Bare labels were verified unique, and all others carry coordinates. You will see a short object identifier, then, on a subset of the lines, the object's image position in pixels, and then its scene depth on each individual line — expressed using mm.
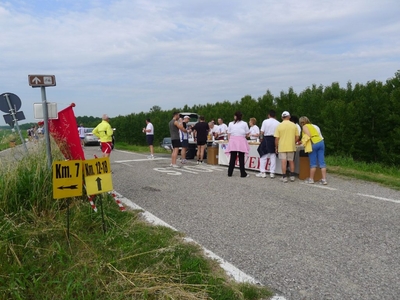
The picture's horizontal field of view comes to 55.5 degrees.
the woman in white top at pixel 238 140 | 10898
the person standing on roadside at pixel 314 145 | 9555
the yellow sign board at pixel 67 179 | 4660
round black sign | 10820
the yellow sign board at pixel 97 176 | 5035
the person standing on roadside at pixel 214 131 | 16548
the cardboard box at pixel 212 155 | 14852
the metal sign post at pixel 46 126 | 6508
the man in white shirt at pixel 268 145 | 10820
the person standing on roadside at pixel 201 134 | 14797
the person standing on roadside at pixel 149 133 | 17500
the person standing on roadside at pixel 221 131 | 16422
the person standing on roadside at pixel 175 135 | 13727
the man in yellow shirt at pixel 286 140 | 10070
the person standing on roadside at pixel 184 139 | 15195
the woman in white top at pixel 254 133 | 13719
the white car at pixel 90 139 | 37884
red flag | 7016
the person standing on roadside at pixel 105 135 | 11766
